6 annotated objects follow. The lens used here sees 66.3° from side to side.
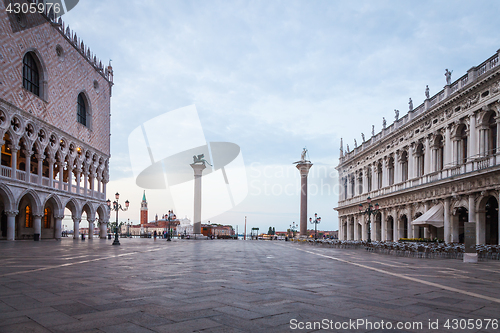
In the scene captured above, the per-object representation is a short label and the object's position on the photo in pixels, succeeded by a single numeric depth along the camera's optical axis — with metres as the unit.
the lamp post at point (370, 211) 29.53
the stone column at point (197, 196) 54.41
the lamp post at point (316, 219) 48.69
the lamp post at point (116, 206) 27.56
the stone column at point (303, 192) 51.97
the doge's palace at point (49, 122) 29.34
